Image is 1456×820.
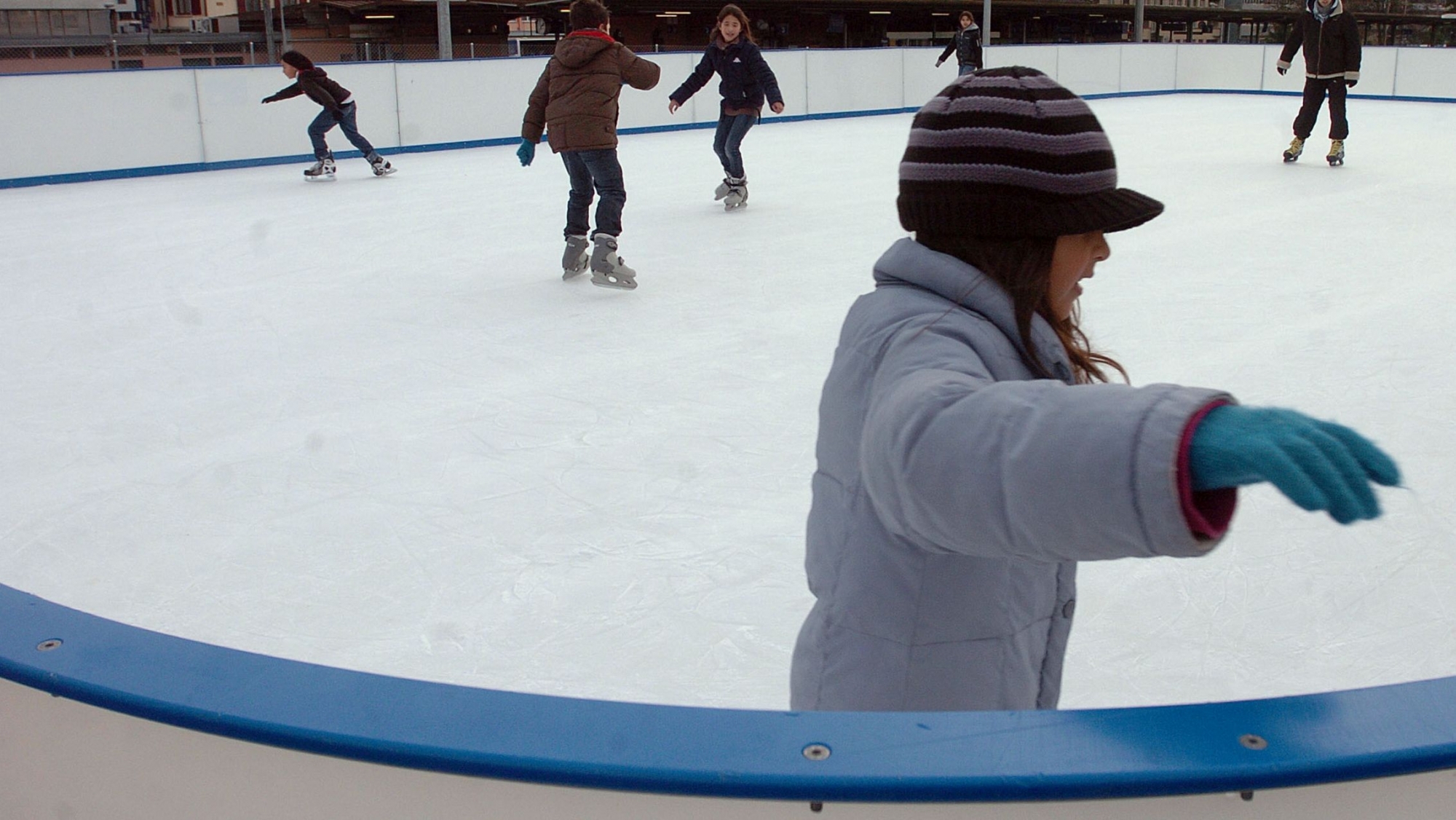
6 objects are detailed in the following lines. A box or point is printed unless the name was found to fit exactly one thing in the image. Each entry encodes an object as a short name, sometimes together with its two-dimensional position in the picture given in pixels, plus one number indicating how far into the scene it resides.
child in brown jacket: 4.77
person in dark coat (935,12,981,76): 12.91
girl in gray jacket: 0.59
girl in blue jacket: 6.64
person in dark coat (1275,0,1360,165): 7.92
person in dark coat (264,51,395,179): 8.31
